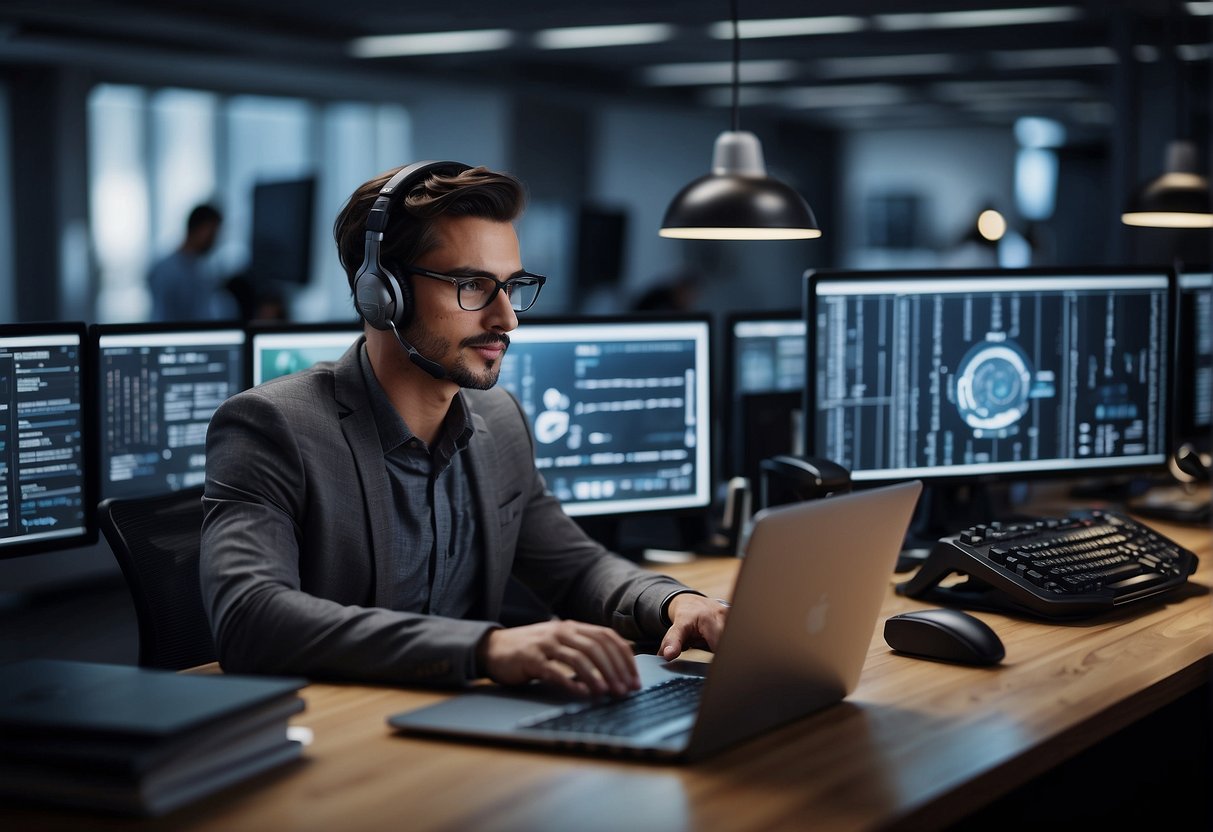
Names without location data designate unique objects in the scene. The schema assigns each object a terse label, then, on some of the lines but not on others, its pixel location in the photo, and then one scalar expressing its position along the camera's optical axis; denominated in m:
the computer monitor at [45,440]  1.98
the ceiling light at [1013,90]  10.35
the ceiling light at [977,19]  7.01
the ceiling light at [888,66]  8.92
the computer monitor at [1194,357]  3.19
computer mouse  1.65
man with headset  1.50
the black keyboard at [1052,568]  1.92
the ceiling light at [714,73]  9.27
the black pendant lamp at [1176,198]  3.20
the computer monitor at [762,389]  2.69
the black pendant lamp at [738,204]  2.33
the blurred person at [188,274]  7.63
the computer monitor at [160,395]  2.31
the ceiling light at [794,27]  7.34
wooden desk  1.13
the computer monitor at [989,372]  2.39
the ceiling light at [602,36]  7.82
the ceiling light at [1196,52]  6.42
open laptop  1.25
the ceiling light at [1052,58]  8.55
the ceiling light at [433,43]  8.06
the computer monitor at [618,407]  2.37
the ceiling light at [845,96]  10.76
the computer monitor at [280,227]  5.50
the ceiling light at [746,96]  10.92
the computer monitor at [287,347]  2.36
